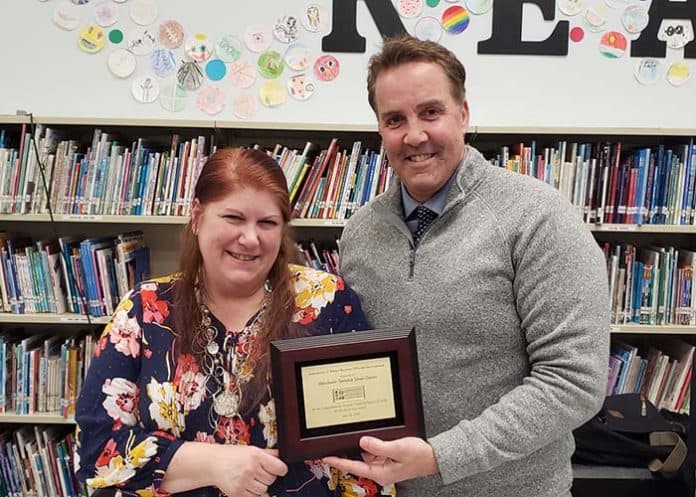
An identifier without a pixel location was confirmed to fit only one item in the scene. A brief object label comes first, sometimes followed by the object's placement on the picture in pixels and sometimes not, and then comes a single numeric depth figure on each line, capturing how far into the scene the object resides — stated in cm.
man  106
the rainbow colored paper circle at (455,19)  264
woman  112
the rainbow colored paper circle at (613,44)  267
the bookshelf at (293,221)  232
